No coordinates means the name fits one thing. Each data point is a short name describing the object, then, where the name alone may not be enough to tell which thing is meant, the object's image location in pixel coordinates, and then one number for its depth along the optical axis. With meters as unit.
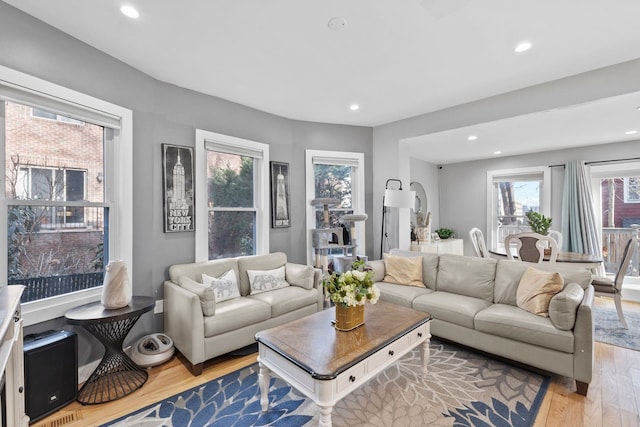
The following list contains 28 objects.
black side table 2.08
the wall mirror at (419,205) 6.02
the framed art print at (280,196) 3.94
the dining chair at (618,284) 3.26
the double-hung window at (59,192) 2.02
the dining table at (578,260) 3.40
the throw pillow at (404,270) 3.51
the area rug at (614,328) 2.98
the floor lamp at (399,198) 3.95
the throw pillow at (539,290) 2.46
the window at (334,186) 4.31
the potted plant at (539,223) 4.41
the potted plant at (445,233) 6.20
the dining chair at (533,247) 3.49
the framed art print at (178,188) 3.00
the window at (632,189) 4.67
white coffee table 1.57
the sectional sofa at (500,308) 2.16
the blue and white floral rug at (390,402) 1.87
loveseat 2.45
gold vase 2.03
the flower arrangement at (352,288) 1.99
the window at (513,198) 5.46
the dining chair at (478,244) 4.34
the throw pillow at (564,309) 2.17
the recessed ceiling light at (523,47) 2.34
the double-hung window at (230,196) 3.29
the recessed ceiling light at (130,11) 1.94
